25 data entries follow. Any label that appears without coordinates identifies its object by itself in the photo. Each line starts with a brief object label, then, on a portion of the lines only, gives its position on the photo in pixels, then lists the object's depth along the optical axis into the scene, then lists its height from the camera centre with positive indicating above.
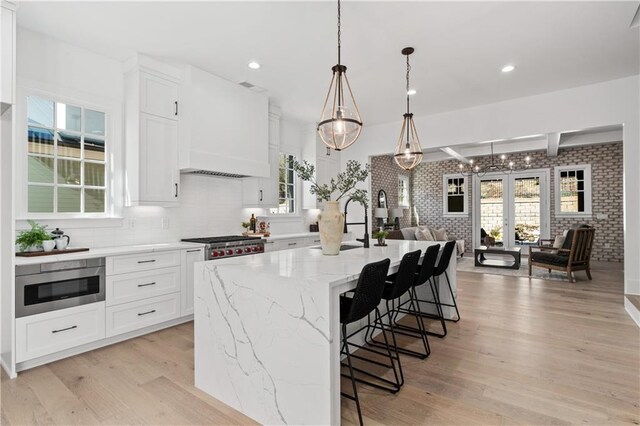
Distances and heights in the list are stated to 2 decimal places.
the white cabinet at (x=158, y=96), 3.69 +1.35
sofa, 7.17 -0.50
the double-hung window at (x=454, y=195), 9.83 +0.53
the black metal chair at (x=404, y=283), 2.52 -0.56
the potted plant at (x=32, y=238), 2.84 -0.20
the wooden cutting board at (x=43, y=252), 2.80 -0.34
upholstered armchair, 5.68 -0.75
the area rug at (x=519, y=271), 6.12 -1.16
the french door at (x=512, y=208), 8.80 +0.14
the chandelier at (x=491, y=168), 9.07 +1.28
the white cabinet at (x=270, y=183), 5.07 +0.47
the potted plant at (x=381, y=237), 3.60 -0.26
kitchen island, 1.76 -0.72
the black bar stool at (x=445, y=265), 3.46 -0.55
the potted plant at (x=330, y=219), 2.64 -0.04
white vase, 2.64 -0.11
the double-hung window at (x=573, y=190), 8.15 +0.57
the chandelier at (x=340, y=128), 2.72 +0.72
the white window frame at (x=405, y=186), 9.79 +0.79
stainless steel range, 3.99 -0.41
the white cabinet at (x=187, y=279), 3.76 -0.74
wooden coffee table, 6.84 -0.95
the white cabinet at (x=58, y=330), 2.62 -0.98
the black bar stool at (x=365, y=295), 1.93 -0.49
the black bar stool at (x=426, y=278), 3.05 -0.60
